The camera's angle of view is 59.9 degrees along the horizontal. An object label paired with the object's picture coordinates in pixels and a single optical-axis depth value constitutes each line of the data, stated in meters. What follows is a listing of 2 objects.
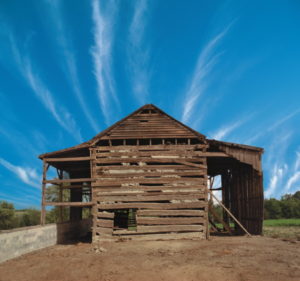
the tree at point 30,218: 47.91
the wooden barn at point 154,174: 14.16
